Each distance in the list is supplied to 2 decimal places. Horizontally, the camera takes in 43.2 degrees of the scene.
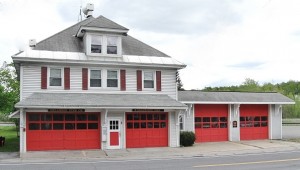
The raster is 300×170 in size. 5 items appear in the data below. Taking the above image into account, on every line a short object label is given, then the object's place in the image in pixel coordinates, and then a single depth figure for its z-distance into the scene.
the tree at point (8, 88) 29.33
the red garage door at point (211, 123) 28.62
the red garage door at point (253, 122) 30.09
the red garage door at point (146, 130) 24.95
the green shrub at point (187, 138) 25.75
